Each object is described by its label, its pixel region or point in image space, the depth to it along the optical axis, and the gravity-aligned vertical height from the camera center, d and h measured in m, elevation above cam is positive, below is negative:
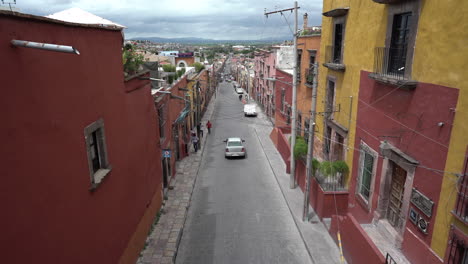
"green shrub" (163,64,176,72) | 19.97 -1.15
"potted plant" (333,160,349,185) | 12.05 -4.36
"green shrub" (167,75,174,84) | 17.90 -1.62
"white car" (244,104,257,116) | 38.56 -7.25
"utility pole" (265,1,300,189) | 14.04 -2.90
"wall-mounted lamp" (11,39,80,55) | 4.23 +0.06
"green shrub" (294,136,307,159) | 15.07 -4.63
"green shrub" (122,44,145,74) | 10.80 -0.36
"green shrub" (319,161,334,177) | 12.13 -4.47
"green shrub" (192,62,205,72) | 34.88 -1.93
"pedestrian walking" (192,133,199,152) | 22.81 -6.50
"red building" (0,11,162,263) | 4.33 -1.78
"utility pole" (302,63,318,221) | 11.05 -3.82
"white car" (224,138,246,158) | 21.36 -6.66
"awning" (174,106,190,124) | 19.04 -4.10
